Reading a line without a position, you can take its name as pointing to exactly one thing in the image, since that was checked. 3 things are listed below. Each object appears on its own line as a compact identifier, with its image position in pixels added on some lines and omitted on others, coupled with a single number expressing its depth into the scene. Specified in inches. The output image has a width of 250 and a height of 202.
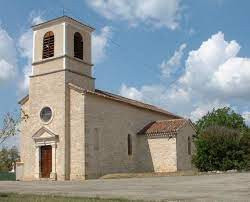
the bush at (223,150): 986.9
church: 1053.3
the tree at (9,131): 502.9
